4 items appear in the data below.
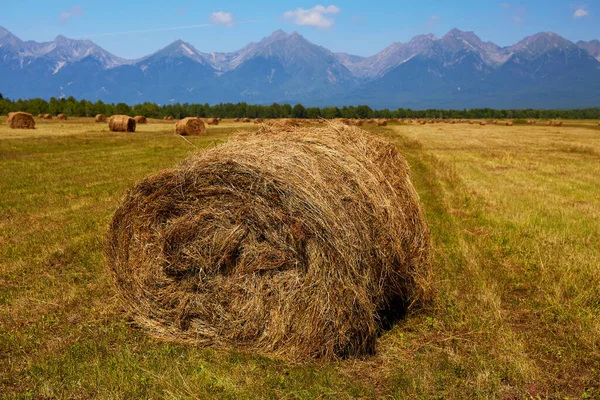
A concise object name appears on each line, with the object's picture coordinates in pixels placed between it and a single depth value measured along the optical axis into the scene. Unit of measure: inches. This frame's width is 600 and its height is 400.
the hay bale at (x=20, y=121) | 1424.7
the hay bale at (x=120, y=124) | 1441.9
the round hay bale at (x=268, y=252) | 191.0
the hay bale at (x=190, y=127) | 1318.9
